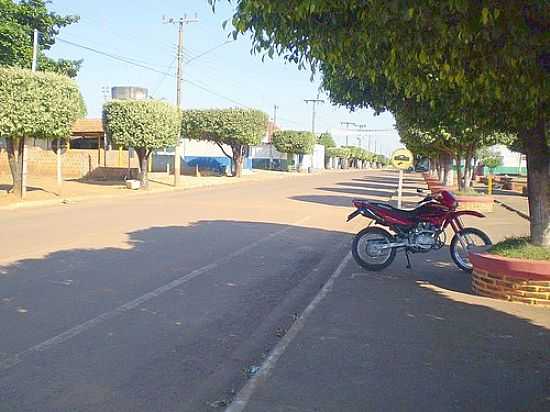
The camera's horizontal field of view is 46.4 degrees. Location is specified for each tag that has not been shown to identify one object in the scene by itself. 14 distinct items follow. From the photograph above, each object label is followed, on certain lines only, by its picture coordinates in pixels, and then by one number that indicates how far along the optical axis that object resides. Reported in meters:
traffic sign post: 17.46
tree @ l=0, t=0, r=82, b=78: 35.78
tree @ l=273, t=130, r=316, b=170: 76.56
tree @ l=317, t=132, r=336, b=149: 122.25
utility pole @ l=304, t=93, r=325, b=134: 90.84
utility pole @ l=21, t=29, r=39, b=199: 24.72
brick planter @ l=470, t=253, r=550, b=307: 7.63
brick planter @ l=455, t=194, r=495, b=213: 22.66
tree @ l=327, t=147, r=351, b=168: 125.12
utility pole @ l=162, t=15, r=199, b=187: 37.44
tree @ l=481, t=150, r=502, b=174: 69.43
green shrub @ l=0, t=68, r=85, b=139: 22.38
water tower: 58.00
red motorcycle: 9.97
